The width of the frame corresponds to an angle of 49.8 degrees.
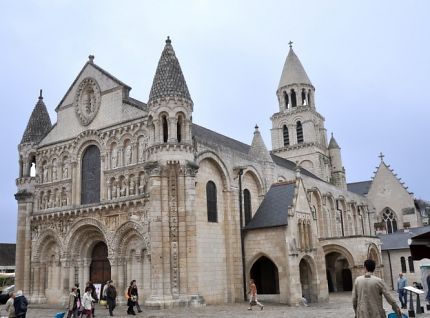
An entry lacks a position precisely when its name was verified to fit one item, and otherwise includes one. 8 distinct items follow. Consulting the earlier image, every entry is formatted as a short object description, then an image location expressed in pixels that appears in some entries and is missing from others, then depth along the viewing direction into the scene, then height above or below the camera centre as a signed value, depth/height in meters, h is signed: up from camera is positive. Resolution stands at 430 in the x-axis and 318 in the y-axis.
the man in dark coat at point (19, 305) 13.12 -1.02
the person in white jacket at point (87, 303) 17.97 -1.43
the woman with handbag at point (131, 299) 20.19 -1.52
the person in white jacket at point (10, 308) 13.05 -1.09
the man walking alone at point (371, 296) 7.14 -0.66
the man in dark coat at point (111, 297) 19.89 -1.39
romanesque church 23.75 +3.03
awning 8.96 +0.08
